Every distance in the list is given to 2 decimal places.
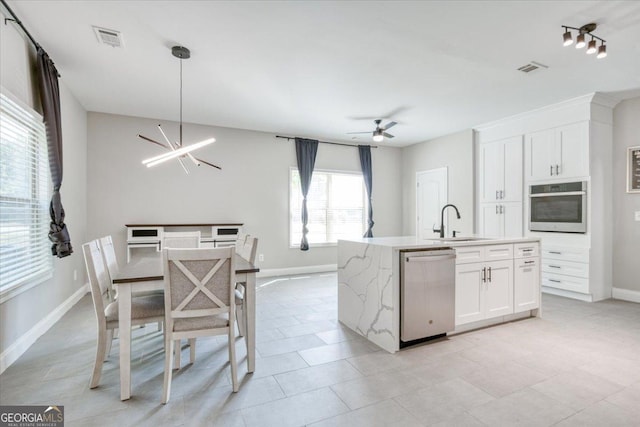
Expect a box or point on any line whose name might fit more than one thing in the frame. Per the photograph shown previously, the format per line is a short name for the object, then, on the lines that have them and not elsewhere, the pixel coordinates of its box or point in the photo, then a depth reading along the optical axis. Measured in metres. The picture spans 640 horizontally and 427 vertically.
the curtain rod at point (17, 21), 2.41
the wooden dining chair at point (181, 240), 3.68
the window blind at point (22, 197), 2.53
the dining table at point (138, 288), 2.07
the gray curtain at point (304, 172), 6.34
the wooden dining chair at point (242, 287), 2.74
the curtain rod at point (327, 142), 6.28
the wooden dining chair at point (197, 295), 2.04
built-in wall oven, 4.36
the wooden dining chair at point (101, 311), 2.14
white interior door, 6.59
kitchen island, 2.82
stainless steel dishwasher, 2.80
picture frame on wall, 4.26
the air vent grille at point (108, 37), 2.80
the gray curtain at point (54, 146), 3.10
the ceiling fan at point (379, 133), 5.02
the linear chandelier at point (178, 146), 2.74
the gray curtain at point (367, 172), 7.07
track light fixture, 2.64
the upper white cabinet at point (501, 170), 5.16
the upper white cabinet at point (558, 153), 4.35
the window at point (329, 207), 6.45
